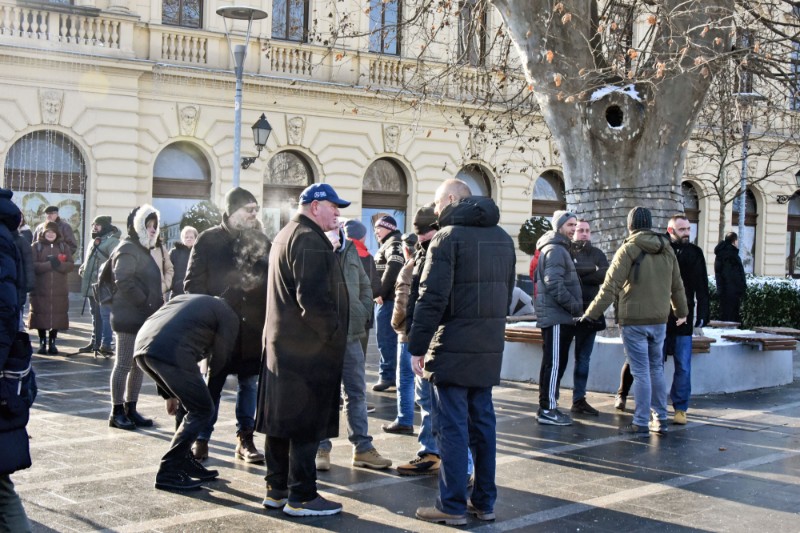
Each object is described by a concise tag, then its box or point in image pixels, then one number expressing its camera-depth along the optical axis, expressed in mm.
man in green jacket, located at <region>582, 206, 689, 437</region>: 9391
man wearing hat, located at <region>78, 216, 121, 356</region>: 14133
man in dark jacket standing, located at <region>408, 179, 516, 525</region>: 6375
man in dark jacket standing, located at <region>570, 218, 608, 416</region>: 10438
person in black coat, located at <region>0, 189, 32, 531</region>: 4711
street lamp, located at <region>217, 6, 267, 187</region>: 20078
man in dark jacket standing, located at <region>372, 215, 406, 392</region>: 10930
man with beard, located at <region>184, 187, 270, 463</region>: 7520
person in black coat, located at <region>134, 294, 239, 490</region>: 6793
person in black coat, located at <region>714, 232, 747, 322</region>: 18812
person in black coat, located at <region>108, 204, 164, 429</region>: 9039
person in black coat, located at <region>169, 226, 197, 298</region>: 12646
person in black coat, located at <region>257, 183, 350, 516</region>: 6332
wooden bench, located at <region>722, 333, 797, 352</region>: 12281
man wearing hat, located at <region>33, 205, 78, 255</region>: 15172
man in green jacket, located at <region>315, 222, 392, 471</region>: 7734
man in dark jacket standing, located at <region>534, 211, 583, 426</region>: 9773
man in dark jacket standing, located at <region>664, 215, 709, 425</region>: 10086
